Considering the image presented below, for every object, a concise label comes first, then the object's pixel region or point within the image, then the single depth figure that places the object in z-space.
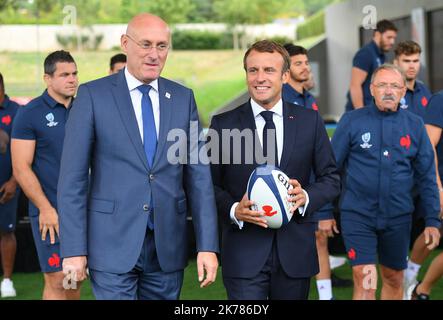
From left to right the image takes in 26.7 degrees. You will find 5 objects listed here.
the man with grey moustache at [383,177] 5.51
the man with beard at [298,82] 6.81
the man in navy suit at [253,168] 4.11
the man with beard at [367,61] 8.06
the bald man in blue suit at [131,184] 3.76
